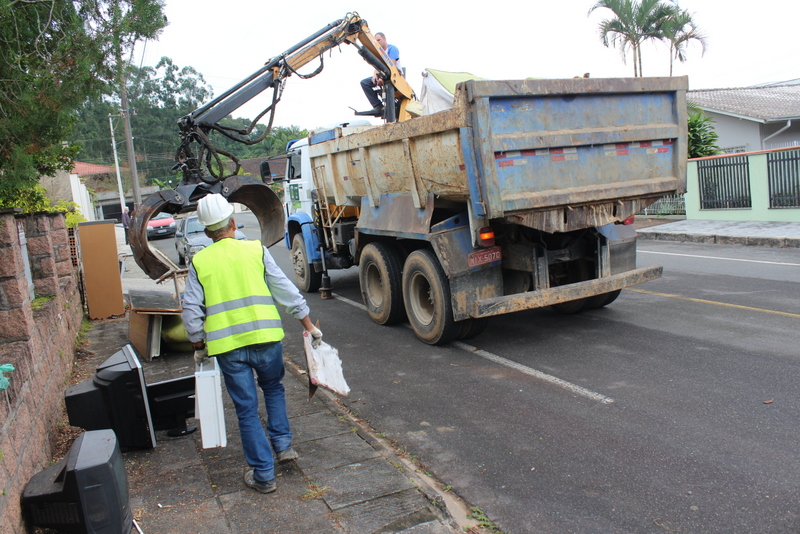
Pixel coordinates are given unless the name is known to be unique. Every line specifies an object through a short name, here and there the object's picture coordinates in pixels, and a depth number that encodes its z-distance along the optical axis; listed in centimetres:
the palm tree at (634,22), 2156
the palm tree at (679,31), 2169
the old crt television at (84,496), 306
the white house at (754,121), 2118
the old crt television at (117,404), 429
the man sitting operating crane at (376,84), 1013
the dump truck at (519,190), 579
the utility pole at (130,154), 3177
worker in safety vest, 386
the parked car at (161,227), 3048
